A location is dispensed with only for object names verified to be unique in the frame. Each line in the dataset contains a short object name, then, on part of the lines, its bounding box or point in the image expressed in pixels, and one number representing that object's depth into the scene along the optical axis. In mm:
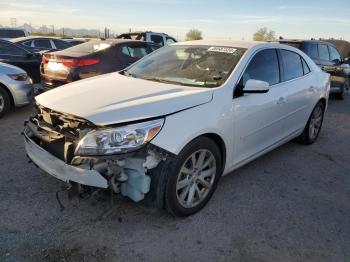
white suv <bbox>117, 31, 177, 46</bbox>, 11620
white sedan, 2805
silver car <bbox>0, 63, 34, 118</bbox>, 6246
